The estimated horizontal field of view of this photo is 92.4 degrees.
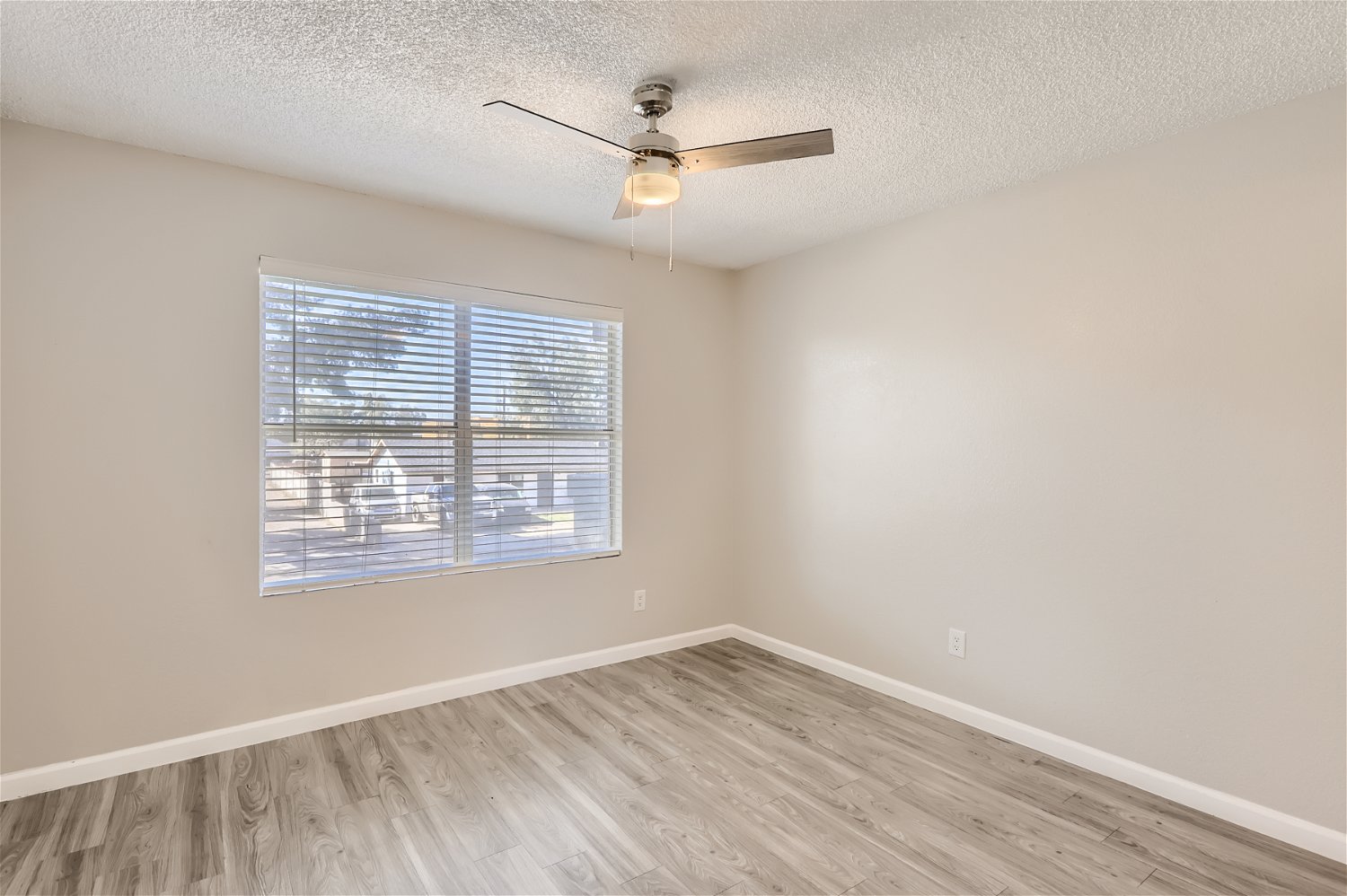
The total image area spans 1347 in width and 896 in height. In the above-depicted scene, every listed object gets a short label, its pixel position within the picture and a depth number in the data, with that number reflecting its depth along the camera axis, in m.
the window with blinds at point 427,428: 2.83
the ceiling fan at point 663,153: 1.93
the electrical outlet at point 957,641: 3.05
